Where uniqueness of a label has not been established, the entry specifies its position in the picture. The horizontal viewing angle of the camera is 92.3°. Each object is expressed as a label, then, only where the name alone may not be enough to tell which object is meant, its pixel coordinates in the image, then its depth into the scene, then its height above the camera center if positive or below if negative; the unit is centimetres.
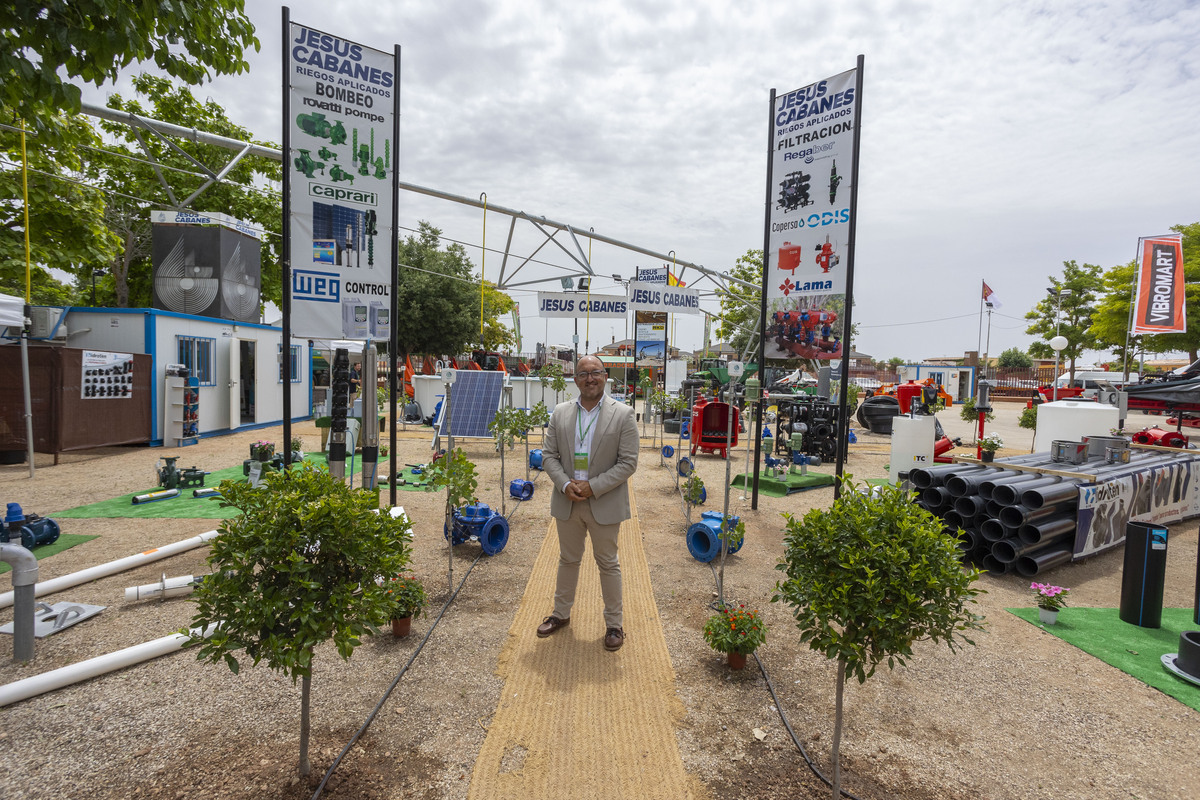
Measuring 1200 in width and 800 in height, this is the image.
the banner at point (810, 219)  649 +187
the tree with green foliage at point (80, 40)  335 +192
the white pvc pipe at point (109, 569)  443 -180
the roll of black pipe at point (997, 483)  570 -99
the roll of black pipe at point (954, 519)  598 -145
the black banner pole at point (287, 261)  457 +83
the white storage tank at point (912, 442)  921 -101
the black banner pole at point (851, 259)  621 +134
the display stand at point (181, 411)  1226 -110
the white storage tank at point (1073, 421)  969 -62
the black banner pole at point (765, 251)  715 +157
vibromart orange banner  1673 +295
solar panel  1285 -77
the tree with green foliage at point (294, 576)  221 -86
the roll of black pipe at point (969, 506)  582 -126
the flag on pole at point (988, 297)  2784 +421
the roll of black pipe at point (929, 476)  622 -103
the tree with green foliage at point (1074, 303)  3650 +530
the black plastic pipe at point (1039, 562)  560 -175
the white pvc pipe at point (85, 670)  306 -178
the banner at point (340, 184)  472 +153
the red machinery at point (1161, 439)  1220 -110
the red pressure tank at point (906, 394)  1628 -39
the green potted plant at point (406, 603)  379 -158
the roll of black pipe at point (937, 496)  606 -123
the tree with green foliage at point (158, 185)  2041 +645
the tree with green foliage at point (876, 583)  229 -83
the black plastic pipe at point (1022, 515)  543 -126
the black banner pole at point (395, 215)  505 +133
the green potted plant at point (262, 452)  867 -137
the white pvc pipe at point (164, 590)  442 -179
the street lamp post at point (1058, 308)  3612 +478
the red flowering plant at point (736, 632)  354 -160
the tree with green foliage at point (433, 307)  3247 +342
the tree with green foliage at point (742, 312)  3719 +432
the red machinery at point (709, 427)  1289 -118
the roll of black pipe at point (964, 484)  588 -105
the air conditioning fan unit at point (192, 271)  1555 +240
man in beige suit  375 -67
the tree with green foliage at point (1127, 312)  2527 +359
